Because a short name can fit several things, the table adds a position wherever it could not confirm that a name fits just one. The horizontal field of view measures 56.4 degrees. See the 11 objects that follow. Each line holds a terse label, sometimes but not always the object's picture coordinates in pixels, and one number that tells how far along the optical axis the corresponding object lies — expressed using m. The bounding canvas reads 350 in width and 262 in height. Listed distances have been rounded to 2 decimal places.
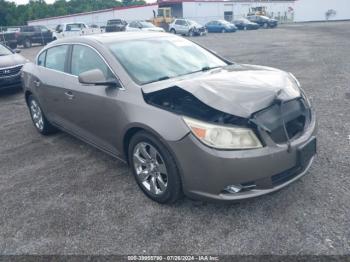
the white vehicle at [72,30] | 27.12
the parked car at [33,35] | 27.03
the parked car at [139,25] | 28.00
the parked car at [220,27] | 34.28
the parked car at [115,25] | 31.41
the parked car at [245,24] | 36.24
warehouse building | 45.06
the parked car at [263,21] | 36.75
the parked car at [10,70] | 8.53
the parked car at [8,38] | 26.95
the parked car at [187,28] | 30.78
